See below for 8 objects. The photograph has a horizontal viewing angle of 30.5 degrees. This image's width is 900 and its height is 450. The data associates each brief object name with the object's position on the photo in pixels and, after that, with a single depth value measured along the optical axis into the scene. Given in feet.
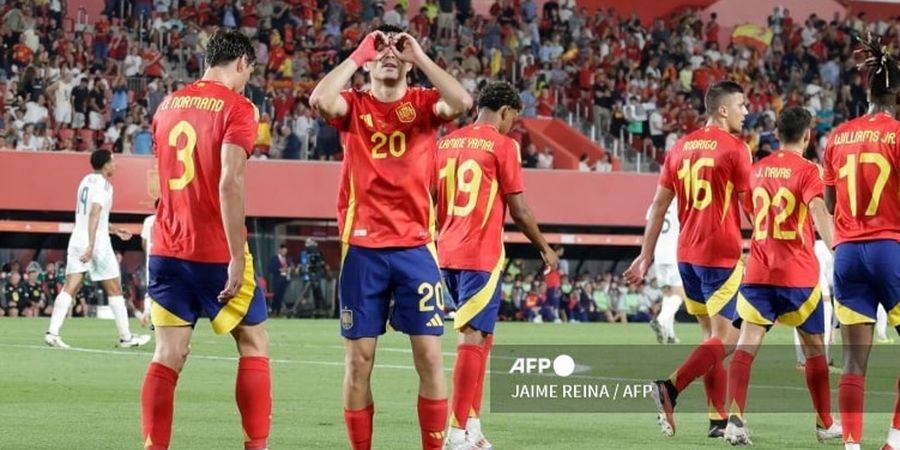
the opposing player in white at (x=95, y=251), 65.16
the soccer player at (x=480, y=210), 36.27
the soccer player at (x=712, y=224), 38.55
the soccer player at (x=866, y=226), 32.50
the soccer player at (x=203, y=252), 28.48
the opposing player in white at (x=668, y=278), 81.41
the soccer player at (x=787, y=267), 38.09
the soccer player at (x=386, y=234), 28.60
